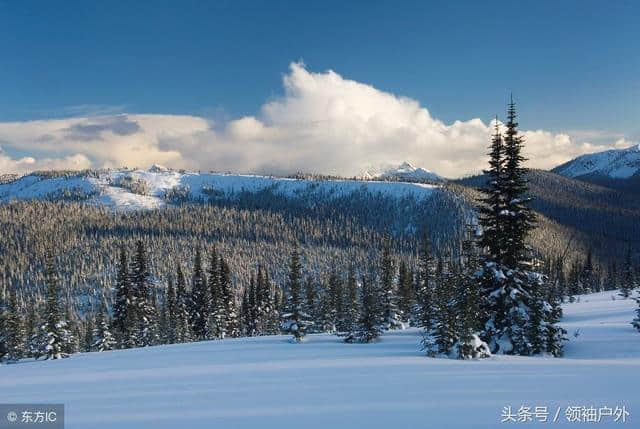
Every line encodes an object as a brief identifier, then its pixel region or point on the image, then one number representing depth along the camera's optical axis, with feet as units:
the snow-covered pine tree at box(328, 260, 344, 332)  195.21
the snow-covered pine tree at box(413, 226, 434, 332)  126.68
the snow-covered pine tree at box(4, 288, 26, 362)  153.89
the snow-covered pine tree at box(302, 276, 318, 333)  189.47
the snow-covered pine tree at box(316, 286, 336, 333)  195.42
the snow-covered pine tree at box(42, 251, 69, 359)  123.24
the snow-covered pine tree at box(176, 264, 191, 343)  173.06
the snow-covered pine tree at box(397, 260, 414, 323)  175.32
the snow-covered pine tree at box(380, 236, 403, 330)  128.77
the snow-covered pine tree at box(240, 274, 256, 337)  227.40
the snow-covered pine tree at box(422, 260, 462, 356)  53.45
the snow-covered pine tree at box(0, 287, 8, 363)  152.66
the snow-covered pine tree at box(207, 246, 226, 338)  179.01
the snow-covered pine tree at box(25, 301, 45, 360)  180.88
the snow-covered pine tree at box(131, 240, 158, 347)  168.55
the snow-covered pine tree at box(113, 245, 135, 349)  166.50
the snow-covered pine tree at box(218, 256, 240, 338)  187.49
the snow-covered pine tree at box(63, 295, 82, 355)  130.60
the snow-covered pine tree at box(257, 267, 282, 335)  226.17
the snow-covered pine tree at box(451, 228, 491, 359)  49.16
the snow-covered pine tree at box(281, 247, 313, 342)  103.81
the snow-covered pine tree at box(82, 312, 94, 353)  224.14
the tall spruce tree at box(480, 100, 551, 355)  63.52
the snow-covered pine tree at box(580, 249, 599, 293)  344.26
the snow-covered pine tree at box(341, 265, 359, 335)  113.54
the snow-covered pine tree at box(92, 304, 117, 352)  164.61
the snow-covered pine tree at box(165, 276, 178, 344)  175.63
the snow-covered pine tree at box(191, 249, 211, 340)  186.60
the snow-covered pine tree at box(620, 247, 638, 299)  246.27
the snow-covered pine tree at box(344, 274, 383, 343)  86.38
